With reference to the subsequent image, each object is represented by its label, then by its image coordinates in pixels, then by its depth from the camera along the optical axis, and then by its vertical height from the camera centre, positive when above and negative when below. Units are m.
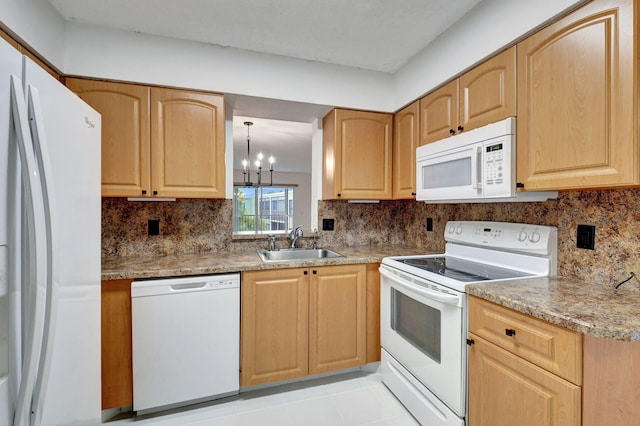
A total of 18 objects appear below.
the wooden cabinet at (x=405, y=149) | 2.25 +0.47
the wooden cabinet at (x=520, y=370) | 1.01 -0.60
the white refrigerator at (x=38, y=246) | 0.71 -0.09
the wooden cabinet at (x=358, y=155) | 2.37 +0.44
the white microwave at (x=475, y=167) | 1.50 +0.24
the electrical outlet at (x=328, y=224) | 2.64 -0.12
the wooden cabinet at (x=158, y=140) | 1.87 +0.46
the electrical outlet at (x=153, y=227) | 2.19 -0.12
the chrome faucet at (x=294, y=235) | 2.51 -0.20
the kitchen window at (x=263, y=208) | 7.63 +0.07
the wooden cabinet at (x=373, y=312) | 2.16 -0.72
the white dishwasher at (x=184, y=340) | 1.70 -0.75
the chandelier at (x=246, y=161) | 3.92 +0.81
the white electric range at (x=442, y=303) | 1.45 -0.51
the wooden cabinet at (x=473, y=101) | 1.54 +0.64
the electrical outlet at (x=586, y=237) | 1.44 -0.13
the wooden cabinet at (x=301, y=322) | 1.91 -0.74
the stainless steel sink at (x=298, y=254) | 2.44 -0.35
